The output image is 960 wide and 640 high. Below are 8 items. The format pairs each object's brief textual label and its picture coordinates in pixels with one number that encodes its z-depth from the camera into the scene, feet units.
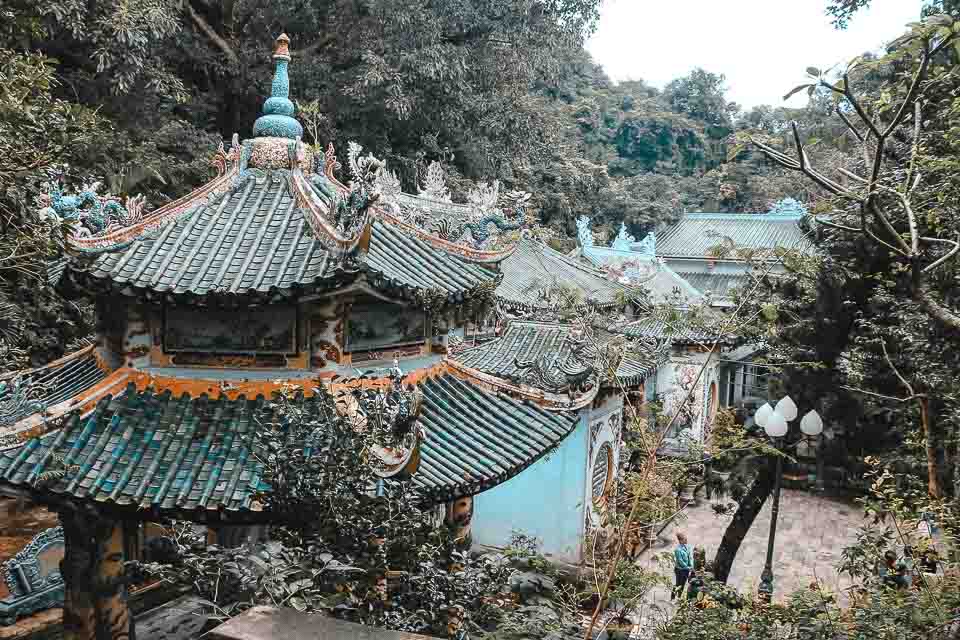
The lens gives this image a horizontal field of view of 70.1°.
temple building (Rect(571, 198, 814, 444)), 79.61
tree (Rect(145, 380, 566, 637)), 13.56
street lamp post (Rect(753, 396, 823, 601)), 32.99
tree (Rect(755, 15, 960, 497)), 11.85
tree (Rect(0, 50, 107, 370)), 27.50
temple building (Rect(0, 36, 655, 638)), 20.03
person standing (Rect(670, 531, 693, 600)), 38.37
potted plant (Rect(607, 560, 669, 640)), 20.45
